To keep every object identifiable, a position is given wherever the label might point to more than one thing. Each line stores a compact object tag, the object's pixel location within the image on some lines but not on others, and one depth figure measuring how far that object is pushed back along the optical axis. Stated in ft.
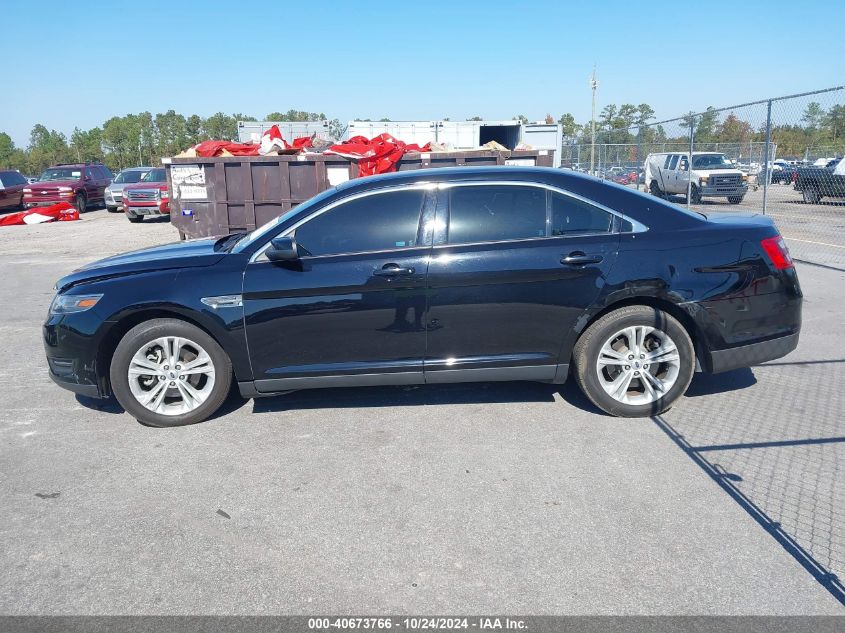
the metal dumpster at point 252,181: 35.73
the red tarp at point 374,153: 35.60
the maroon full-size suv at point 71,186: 81.56
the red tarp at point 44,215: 73.51
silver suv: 80.23
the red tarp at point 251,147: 37.24
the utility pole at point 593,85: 159.06
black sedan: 14.74
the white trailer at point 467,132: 67.15
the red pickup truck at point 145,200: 67.92
